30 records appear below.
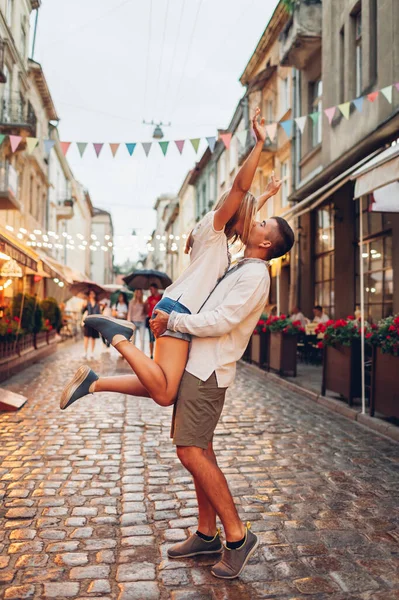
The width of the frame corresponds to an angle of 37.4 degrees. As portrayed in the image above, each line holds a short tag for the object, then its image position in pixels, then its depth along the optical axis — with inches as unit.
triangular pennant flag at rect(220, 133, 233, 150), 443.2
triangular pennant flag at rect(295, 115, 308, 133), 426.6
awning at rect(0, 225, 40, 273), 355.9
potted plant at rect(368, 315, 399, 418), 248.5
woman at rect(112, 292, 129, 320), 740.6
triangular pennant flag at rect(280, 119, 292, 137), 425.7
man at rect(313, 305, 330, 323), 574.6
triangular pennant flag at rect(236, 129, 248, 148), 433.8
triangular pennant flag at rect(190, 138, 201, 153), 453.9
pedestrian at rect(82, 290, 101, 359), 616.2
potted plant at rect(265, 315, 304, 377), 430.3
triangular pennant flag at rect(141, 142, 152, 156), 457.2
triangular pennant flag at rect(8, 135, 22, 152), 456.8
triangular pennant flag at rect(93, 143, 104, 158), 456.4
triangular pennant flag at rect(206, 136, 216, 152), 437.4
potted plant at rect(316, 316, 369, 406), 306.5
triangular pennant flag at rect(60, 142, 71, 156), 449.5
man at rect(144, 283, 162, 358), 550.9
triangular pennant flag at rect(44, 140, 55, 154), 441.5
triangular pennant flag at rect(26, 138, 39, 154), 461.1
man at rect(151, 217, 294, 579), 109.7
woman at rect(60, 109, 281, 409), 111.7
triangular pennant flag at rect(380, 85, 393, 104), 396.2
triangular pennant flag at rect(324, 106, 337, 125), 396.5
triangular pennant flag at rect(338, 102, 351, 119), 404.9
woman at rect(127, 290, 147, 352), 602.9
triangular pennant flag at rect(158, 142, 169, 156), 460.8
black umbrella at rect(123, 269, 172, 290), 667.4
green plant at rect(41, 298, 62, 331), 761.6
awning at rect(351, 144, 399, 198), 250.2
